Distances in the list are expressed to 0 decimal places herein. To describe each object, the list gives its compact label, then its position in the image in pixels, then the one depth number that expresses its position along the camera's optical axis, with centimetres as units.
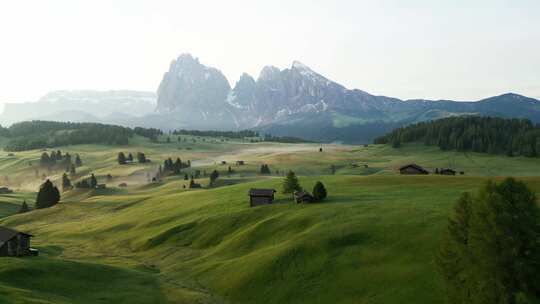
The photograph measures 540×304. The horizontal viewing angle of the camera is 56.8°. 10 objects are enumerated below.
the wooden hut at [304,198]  9250
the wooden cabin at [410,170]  15138
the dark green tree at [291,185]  10788
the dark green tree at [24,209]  15286
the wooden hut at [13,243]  7369
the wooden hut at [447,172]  15338
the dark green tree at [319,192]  9344
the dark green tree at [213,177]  18932
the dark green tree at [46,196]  15550
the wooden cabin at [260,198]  9881
